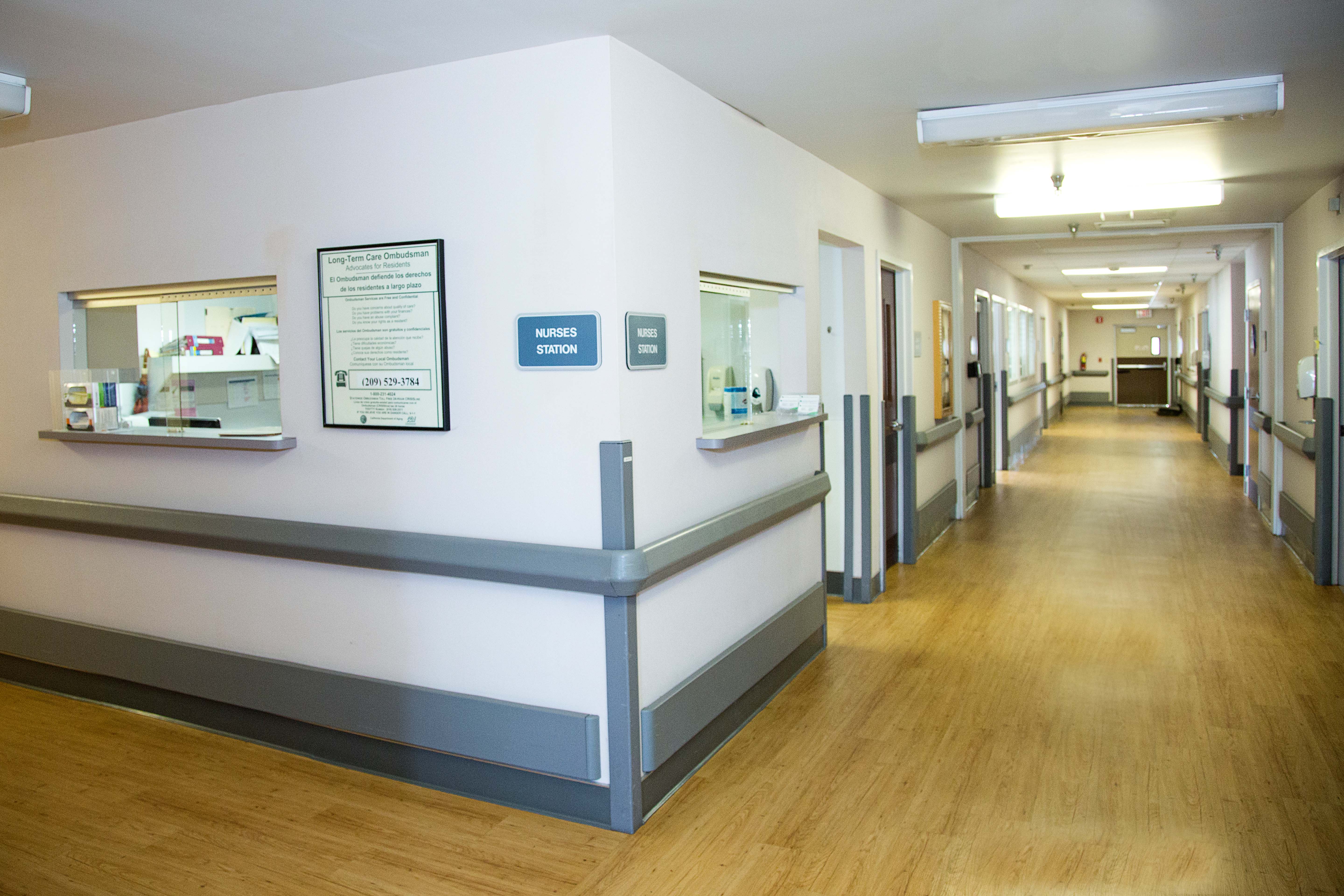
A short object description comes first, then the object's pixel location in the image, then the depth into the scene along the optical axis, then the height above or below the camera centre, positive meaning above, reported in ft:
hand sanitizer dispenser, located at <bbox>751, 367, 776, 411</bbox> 15.01 +0.25
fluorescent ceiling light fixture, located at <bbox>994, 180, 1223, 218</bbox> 19.90 +4.24
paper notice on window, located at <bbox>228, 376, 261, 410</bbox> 12.66 +0.34
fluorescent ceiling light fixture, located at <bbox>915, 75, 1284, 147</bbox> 12.24 +3.81
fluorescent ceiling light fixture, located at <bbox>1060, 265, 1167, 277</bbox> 39.70 +5.35
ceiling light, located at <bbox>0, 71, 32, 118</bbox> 10.84 +3.75
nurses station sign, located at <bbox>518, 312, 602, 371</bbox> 9.86 +0.72
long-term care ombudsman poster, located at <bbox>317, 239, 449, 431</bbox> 10.80 +0.91
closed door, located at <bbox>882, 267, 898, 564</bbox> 21.40 -0.39
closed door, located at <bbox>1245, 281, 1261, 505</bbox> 29.25 +0.43
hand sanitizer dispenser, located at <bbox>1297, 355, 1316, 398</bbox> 20.43 +0.32
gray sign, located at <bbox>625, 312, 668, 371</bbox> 10.02 +0.72
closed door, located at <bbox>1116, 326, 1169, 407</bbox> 78.28 +2.53
